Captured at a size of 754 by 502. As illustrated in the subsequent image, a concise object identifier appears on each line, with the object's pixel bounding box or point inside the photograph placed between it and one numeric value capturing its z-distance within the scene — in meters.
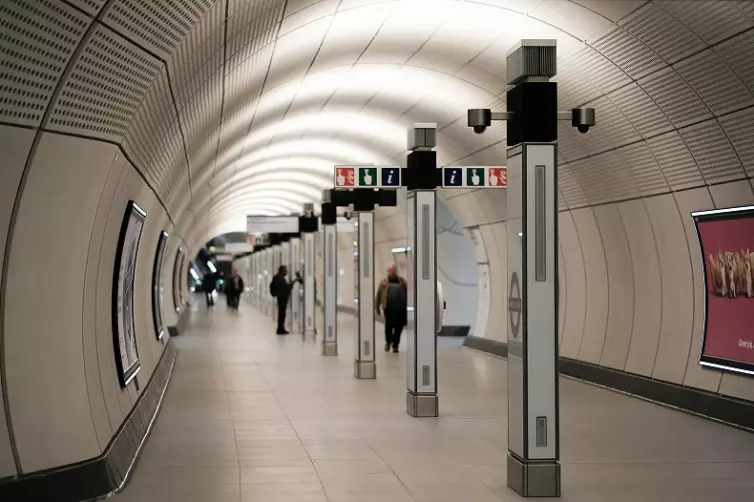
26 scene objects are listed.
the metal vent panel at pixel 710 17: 9.29
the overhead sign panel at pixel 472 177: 12.00
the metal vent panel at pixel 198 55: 7.64
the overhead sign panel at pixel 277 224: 28.17
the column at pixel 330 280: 20.95
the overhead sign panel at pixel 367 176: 12.37
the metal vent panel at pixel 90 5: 5.35
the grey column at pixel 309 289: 27.38
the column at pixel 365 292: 16.36
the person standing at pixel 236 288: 48.62
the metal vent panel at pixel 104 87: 6.14
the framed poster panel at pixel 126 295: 9.58
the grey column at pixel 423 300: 11.88
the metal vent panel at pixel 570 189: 16.08
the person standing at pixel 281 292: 28.14
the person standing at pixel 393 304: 21.16
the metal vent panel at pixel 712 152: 11.42
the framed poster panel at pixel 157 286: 17.22
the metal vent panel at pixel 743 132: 10.76
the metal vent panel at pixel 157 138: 8.05
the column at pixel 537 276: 7.67
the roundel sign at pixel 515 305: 7.84
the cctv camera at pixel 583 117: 8.32
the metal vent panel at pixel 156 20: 5.92
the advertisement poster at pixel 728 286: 11.56
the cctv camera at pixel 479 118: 8.22
